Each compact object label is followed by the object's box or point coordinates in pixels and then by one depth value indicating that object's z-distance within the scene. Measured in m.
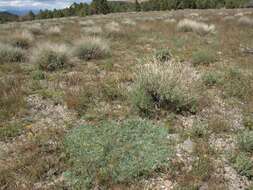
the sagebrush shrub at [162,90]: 4.11
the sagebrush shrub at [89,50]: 7.54
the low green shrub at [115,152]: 2.84
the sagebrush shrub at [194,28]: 11.34
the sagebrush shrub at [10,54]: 7.14
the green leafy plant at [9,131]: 3.61
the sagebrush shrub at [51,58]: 6.48
